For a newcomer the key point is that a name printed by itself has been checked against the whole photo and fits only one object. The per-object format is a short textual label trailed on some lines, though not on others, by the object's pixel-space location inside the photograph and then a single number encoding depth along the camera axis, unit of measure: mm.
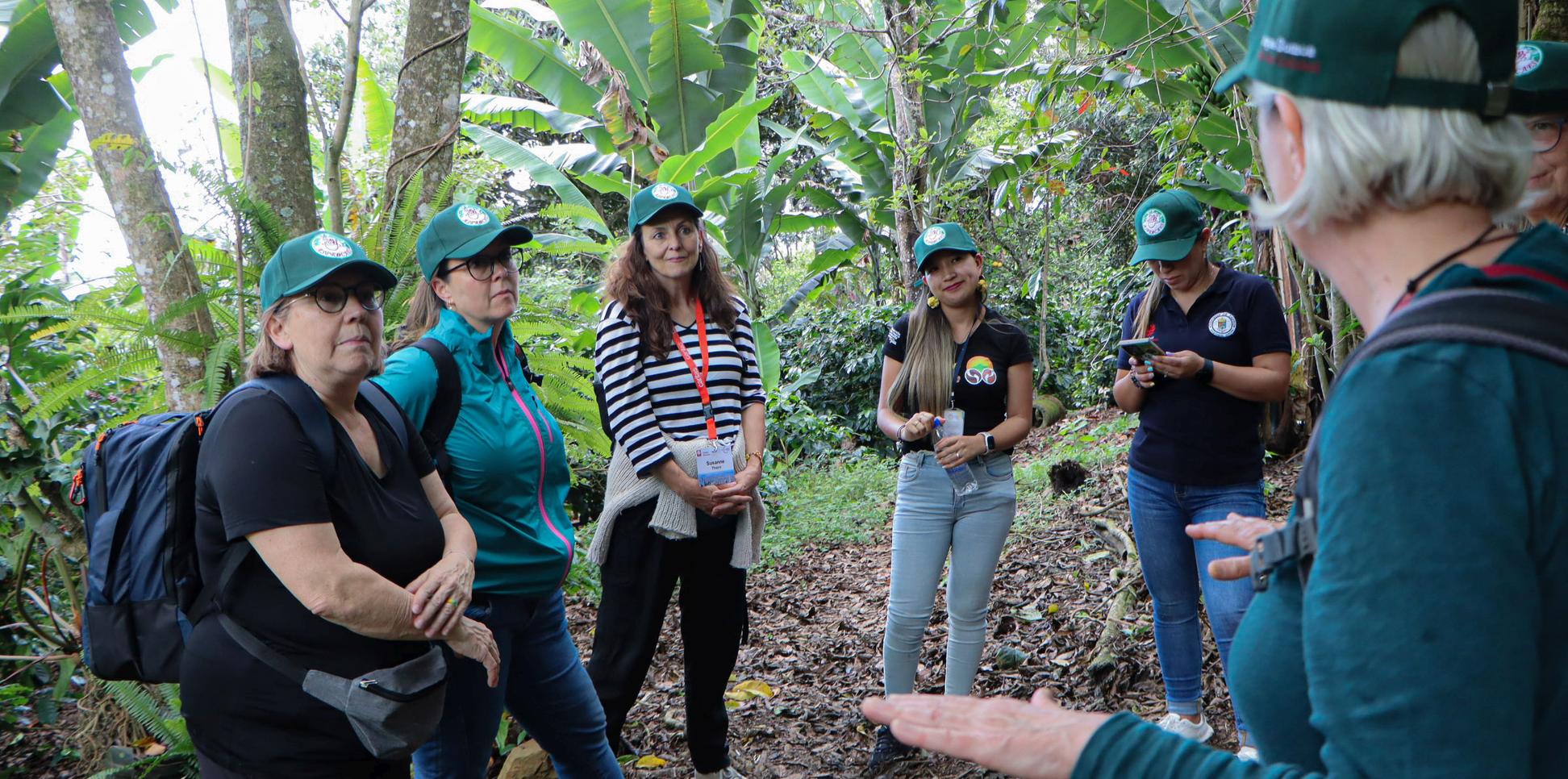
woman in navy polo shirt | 3561
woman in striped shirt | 3602
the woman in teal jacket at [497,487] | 2889
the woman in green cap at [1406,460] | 884
